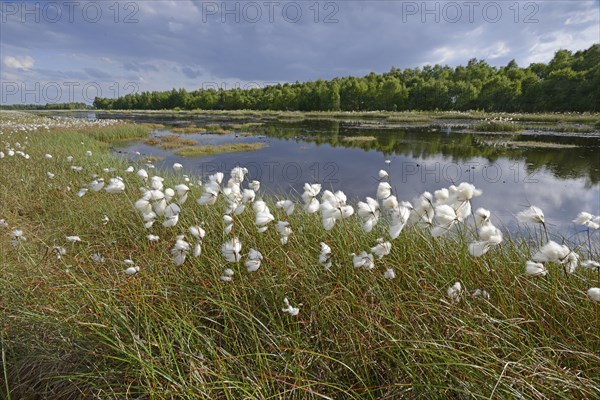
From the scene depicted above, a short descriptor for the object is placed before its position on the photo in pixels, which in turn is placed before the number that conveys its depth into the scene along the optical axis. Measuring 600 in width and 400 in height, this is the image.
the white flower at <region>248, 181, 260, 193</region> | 3.01
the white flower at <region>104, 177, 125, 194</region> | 2.50
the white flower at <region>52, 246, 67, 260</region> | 2.61
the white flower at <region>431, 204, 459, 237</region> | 1.88
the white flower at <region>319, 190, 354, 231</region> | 2.25
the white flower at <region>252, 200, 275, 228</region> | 2.24
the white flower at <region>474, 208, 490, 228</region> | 1.90
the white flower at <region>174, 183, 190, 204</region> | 2.32
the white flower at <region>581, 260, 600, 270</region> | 1.75
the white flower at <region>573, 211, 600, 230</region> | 1.95
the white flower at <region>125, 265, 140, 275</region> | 2.11
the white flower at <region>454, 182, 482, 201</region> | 1.89
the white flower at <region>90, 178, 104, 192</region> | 2.77
